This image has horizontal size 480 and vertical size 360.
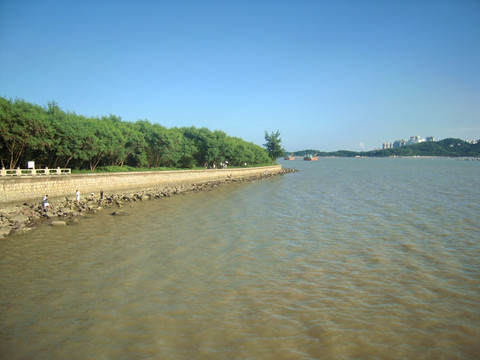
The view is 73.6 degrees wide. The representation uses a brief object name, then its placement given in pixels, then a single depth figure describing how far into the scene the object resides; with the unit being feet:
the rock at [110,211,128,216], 79.87
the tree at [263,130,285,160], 392.96
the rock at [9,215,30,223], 64.39
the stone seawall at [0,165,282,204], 81.15
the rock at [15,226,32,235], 58.95
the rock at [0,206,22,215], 68.28
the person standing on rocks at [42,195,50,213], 73.22
